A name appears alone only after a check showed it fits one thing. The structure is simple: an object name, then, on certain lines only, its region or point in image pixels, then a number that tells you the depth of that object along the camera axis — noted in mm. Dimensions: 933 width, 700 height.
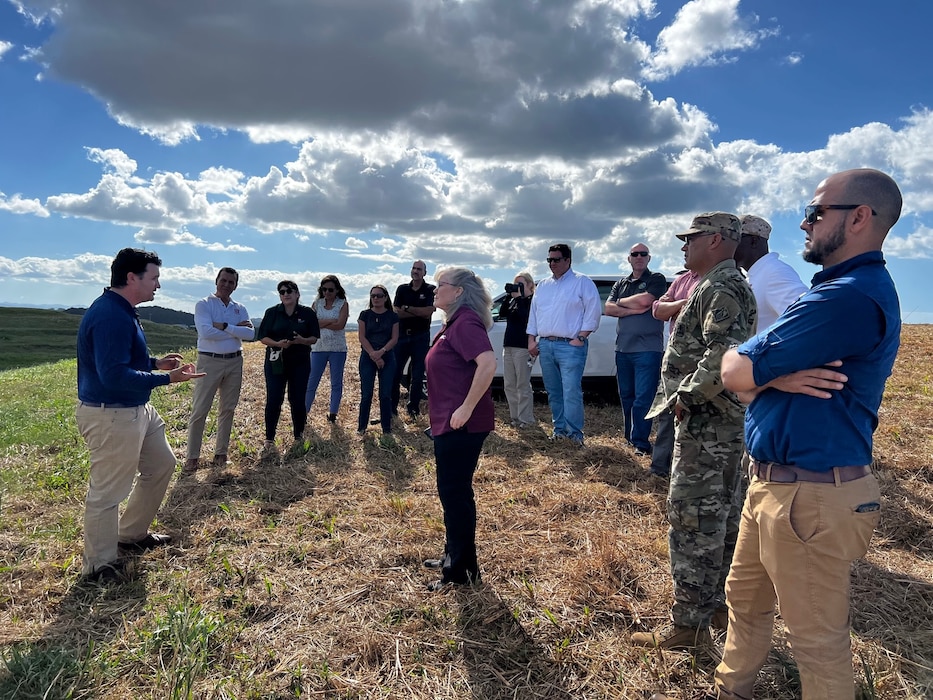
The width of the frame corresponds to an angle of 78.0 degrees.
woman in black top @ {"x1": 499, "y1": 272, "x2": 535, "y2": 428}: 7266
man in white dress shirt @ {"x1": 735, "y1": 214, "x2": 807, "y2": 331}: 3566
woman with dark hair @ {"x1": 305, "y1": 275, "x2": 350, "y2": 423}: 7402
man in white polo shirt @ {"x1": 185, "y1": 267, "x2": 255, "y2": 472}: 5867
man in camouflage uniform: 2727
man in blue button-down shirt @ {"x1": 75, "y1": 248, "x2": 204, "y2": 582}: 3496
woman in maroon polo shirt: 3215
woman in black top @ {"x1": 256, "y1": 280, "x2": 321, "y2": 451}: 6457
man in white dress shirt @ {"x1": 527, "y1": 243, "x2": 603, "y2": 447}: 6316
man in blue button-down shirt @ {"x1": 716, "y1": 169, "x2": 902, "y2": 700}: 1787
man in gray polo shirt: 5902
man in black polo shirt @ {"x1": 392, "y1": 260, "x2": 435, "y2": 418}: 7652
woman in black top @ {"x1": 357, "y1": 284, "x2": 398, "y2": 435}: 6988
